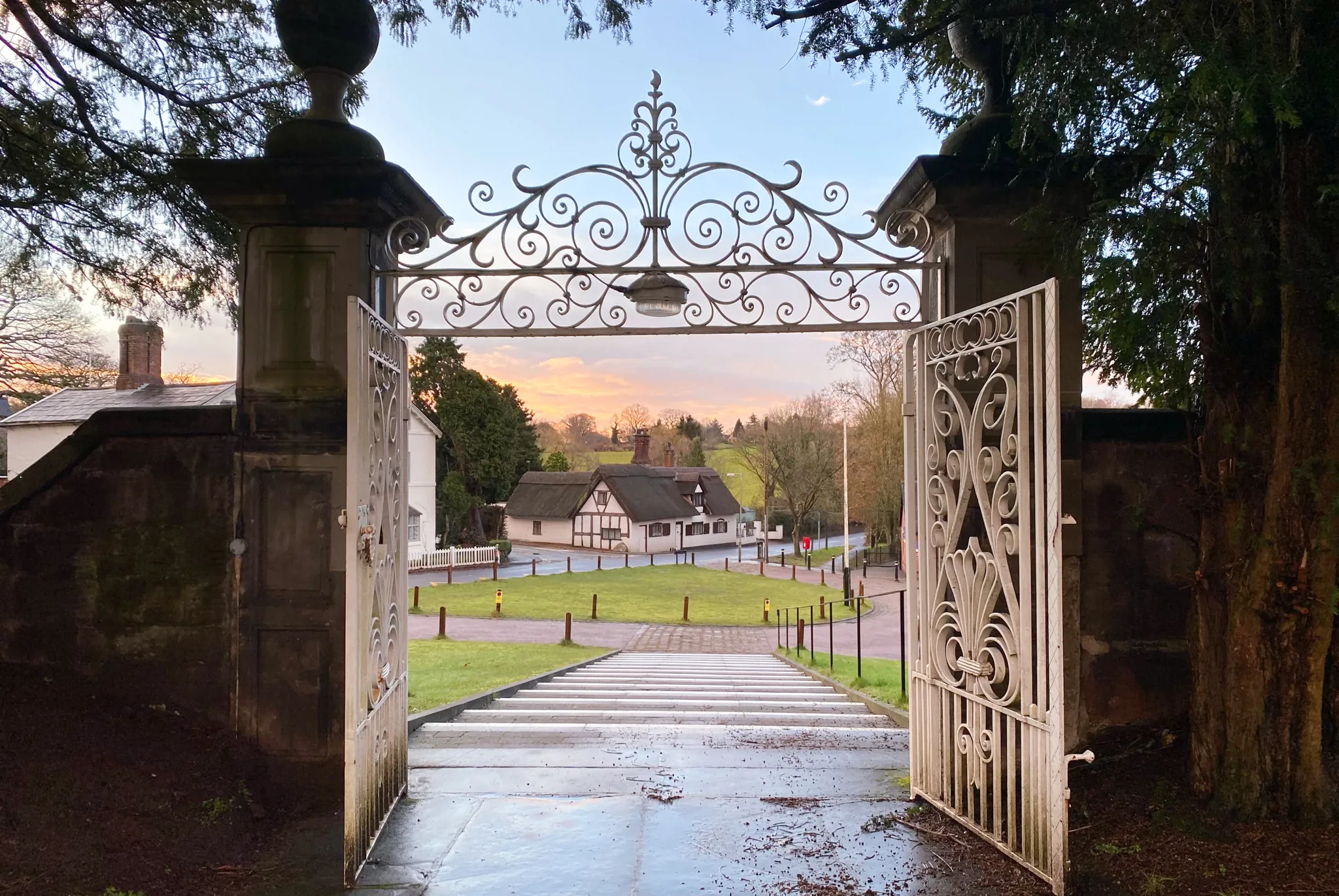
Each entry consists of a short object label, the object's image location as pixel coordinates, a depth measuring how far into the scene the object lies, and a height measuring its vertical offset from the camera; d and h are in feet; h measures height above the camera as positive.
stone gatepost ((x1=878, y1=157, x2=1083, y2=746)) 11.91 +3.49
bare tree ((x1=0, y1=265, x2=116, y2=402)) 45.29 +7.87
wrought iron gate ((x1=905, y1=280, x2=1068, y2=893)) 9.50 -1.25
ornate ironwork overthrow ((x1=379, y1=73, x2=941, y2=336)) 12.72 +3.44
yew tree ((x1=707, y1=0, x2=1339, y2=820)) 9.64 +2.58
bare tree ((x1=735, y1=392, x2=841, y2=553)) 125.29 +4.02
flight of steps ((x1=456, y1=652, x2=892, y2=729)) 19.88 -6.32
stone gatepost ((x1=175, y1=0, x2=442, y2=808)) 12.21 +0.77
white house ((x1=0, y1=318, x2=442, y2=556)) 62.44 +6.88
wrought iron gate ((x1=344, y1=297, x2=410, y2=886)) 9.98 -1.34
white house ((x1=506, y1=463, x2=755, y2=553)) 129.49 -4.49
